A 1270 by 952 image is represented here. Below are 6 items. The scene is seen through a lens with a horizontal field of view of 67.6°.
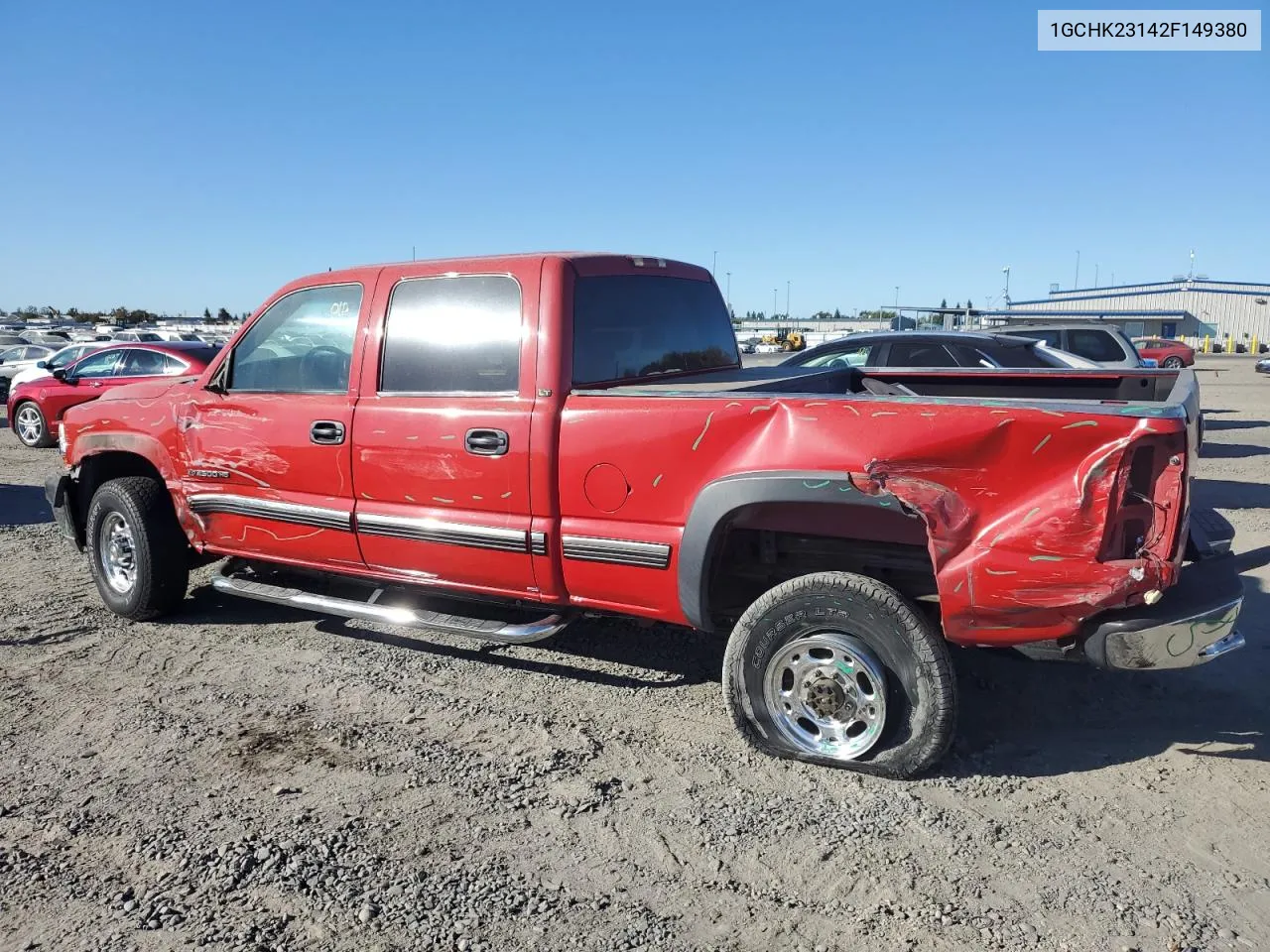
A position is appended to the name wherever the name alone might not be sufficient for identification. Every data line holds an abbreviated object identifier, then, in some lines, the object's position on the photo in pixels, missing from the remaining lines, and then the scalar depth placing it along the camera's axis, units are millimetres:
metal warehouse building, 73750
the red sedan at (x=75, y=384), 13719
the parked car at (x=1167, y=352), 29203
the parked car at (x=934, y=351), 9953
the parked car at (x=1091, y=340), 12562
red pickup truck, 3109
